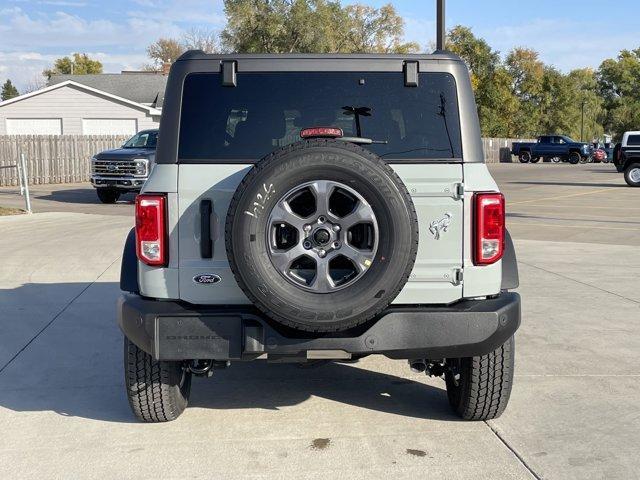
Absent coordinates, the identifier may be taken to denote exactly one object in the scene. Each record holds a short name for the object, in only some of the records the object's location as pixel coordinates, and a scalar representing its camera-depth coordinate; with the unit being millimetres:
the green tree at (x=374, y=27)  72875
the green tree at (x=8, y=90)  123725
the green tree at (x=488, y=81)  72875
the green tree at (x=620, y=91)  100812
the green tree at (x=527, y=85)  79938
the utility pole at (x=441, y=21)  17453
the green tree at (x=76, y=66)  110312
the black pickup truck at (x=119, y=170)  22031
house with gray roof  41656
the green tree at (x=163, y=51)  92750
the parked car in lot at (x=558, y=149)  56375
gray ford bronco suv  4125
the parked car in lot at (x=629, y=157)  29891
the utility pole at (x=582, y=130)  87162
